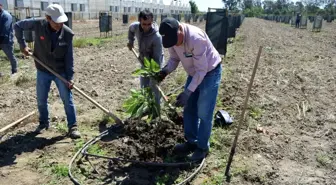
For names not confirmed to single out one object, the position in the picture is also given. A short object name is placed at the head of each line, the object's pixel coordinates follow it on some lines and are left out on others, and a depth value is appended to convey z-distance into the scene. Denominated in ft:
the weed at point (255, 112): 19.14
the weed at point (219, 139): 14.99
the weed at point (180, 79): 25.55
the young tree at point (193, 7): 267.55
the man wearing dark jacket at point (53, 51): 13.92
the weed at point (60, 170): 12.49
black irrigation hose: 11.92
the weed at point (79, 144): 14.59
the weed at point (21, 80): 23.71
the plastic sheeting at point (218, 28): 36.04
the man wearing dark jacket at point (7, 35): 25.42
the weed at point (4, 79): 24.44
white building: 96.33
